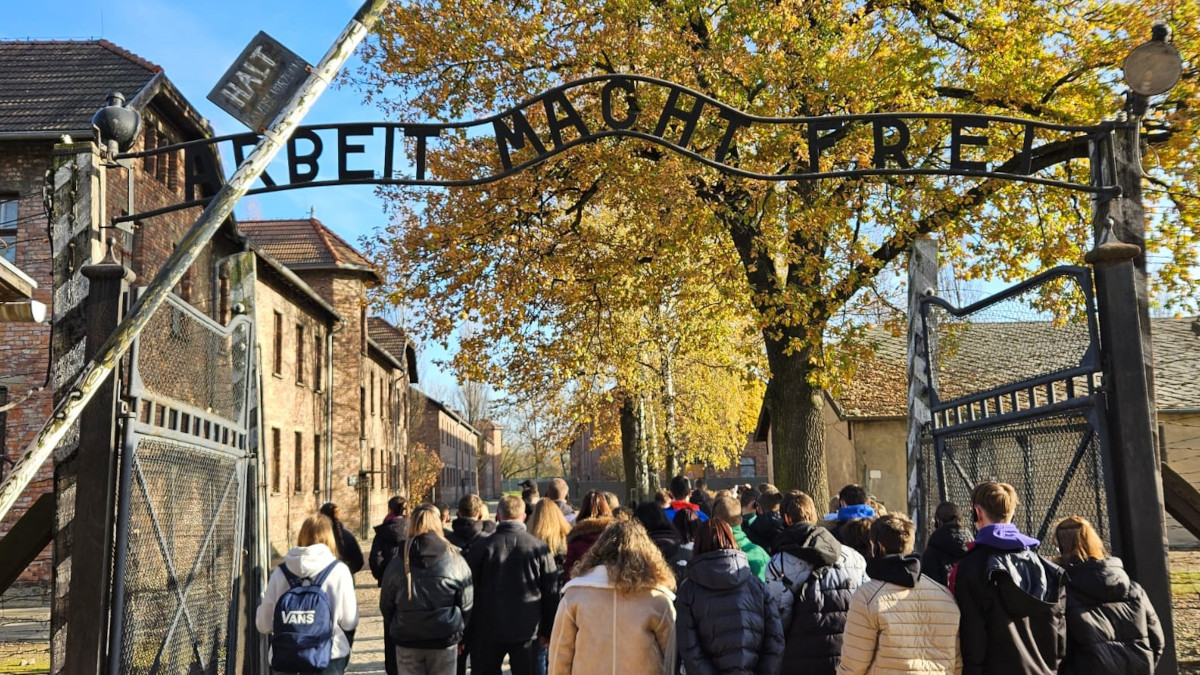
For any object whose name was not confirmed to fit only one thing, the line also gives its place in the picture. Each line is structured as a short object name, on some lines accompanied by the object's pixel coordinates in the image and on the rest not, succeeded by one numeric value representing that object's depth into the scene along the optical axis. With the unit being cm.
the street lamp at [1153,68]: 694
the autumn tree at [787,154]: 1527
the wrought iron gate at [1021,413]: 688
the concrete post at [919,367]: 1080
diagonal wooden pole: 466
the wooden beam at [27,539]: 636
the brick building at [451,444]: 7188
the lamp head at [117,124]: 681
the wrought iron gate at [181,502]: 634
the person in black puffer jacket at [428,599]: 788
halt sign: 627
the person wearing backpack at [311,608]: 719
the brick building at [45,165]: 2062
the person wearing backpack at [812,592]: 632
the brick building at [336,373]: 3303
